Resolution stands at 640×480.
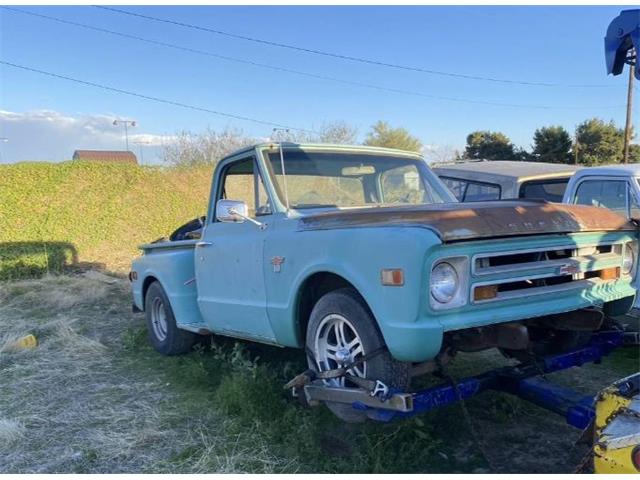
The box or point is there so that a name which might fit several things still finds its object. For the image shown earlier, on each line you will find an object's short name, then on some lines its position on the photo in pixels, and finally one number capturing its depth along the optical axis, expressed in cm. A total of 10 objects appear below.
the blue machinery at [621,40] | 433
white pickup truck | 588
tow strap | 302
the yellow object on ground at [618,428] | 239
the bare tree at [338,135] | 2721
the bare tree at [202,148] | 2706
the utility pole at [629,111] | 2221
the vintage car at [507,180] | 877
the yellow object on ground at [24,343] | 676
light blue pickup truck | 293
